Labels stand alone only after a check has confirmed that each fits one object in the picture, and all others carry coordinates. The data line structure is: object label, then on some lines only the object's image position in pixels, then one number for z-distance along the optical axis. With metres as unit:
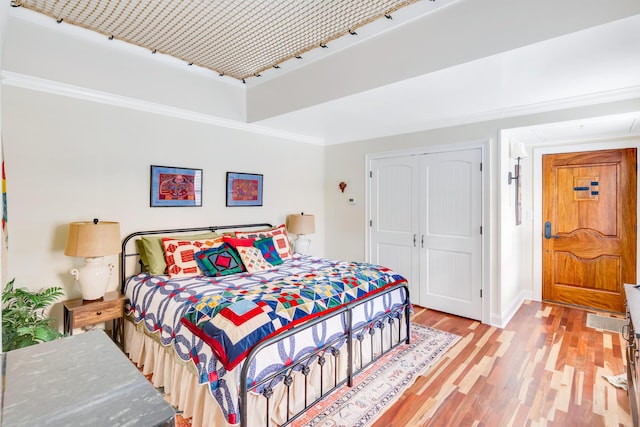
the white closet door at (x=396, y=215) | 4.22
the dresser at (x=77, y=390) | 0.58
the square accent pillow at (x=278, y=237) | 3.66
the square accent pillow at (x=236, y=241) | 3.28
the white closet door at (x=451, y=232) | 3.70
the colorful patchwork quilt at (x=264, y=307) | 1.82
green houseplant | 1.93
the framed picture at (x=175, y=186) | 3.29
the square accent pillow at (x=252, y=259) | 3.14
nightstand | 2.51
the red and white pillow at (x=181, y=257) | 2.93
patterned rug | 2.10
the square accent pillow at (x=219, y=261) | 2.96
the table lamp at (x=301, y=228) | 4.38
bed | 1.84
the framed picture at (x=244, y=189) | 3.92
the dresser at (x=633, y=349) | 1.61
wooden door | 3.83
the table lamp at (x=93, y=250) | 2.53
